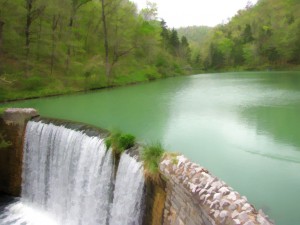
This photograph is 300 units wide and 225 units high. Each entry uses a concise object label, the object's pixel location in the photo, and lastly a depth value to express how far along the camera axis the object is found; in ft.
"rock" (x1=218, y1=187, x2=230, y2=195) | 11.17
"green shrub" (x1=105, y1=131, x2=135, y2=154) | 20.01
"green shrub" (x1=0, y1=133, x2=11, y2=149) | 27.27
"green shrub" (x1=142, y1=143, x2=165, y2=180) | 16.06
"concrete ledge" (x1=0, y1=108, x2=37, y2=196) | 29.63
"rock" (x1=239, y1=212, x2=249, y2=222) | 9.46
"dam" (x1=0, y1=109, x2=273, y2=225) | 11.37
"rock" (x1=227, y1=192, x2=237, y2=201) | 10.74
